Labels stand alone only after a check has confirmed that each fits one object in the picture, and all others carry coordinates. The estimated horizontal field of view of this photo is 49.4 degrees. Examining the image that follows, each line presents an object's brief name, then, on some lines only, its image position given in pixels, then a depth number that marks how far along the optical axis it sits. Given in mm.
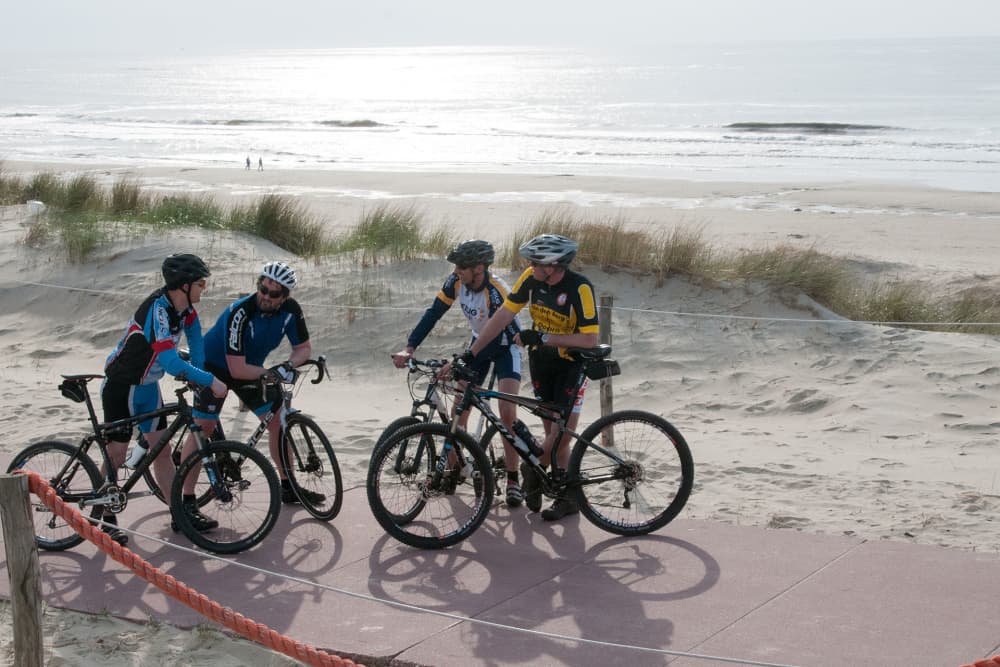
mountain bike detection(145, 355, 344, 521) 6289
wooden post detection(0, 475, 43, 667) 4188
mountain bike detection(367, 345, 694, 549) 6066
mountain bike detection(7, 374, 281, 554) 5918
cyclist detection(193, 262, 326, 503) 6219
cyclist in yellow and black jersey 6250
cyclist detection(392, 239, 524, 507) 6590
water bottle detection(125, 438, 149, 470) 6035
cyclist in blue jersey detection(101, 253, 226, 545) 5840
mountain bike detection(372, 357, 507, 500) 6184
